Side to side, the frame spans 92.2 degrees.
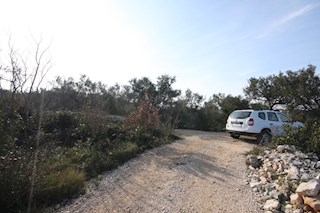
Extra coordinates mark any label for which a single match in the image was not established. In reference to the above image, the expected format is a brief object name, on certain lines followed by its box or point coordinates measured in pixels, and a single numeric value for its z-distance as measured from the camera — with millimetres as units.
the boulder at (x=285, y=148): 5317
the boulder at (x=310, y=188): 3057
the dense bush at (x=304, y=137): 5439
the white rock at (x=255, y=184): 3920
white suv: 7051
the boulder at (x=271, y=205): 3250
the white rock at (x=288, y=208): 3182
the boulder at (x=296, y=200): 3199
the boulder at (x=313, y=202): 2938
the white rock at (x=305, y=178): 3681
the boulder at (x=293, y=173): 3874
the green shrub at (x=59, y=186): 3195
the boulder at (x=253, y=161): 4941
